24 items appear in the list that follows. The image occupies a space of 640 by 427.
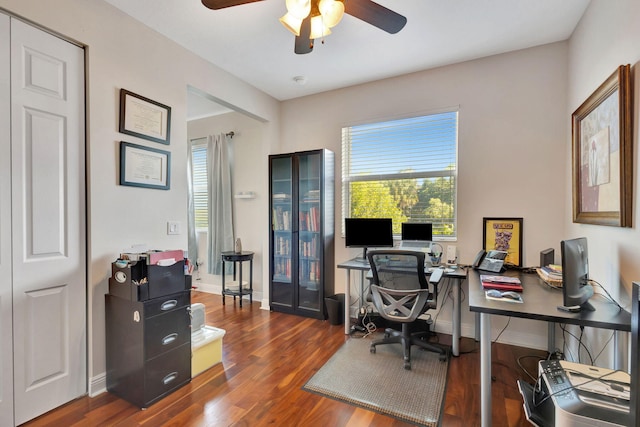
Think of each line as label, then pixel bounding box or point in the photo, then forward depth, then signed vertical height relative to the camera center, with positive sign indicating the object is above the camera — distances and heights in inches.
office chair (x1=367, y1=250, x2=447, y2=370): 91.5 -25.8
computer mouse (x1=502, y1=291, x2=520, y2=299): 66.9 -19.5
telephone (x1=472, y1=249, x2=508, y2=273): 97.2 -17.1
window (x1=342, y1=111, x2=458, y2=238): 120.2 +18.0
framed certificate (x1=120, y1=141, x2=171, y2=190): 85.1 +14.0
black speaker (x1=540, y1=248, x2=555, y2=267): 91.2 -14.6
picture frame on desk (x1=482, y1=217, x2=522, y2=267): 106.4 -9.4
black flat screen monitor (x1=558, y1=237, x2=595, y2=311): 55.0 -13.3
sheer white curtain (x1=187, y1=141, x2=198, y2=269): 180.7 -5.5
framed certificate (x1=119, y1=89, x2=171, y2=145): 85.1 +29.1
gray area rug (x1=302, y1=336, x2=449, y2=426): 73.0 -49.4
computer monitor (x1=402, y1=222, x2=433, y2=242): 116.6 -8.1
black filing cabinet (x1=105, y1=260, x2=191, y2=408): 74.0 -35.0
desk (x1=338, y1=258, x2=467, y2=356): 99.4 -31.5
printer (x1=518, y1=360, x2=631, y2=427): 41.7 -28.8
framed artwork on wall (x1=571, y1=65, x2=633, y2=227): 58.4 +13.4
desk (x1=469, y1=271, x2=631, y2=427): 53.1 -20.0
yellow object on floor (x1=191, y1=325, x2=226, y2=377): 87.9 -43.2
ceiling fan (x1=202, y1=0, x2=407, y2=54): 61.2 +43.8
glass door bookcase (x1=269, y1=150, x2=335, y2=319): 136.3 -9.7
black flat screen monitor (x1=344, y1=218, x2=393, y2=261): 123.5 -9.2
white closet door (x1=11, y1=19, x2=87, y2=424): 67.6 -2.3
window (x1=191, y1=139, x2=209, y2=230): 181.5 +17.8
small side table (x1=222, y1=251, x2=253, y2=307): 152.7 -30.9
